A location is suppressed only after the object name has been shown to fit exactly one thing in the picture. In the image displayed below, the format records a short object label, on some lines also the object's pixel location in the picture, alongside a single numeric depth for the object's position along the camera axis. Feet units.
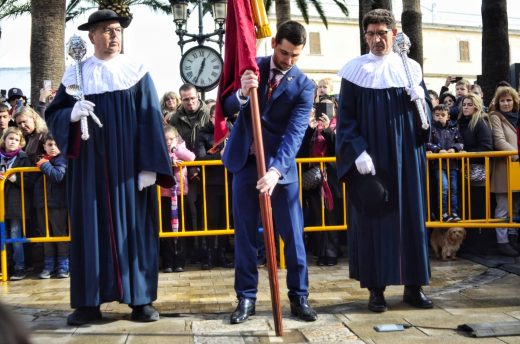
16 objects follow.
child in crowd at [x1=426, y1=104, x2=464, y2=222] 26.25
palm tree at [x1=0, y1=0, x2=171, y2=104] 38.19
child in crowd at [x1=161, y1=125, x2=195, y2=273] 25.43
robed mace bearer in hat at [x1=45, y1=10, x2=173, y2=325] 16.02
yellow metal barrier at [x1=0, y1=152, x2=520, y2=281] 24.84
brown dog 25.86
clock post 46.85
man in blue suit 15.94
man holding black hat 16.84
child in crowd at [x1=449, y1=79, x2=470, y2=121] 30.39
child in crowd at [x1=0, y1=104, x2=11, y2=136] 27.88
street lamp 48.39
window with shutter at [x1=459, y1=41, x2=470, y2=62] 179.52
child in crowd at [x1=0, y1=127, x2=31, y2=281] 25.21
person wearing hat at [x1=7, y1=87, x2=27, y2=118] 35.01
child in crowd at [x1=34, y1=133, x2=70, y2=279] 24.88
